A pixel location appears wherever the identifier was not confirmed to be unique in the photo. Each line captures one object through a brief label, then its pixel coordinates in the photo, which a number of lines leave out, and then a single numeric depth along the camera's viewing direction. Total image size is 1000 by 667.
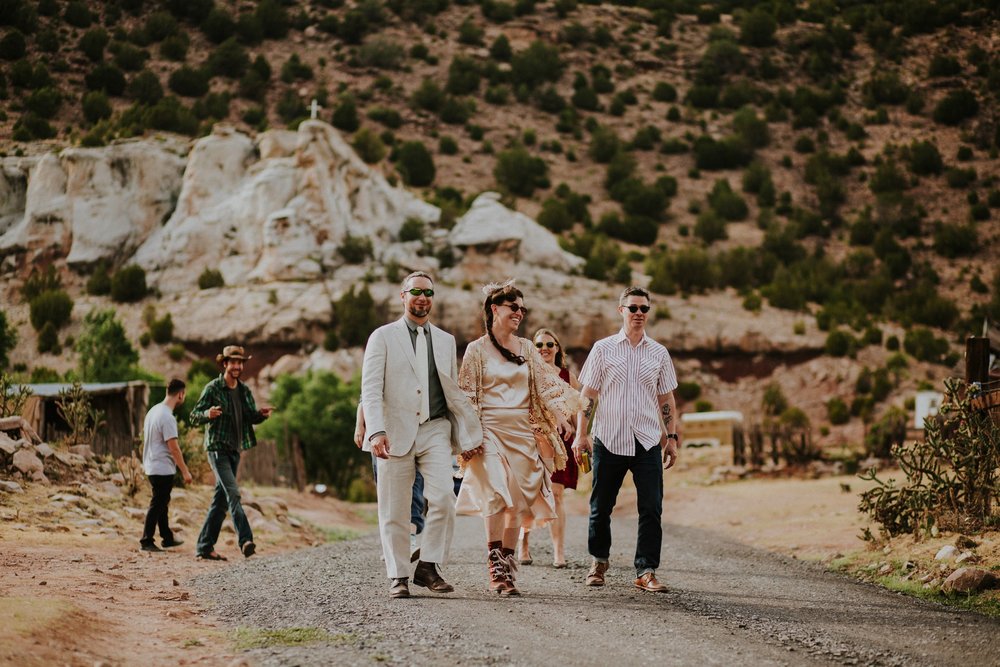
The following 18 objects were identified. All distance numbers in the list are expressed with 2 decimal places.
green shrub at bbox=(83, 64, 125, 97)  72.31
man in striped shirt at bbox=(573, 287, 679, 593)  8.17
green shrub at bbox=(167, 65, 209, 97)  80.56
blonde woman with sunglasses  9.96
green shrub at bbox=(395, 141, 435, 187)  73.25
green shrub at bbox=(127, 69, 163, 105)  75.38
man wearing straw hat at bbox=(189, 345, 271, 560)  11.24
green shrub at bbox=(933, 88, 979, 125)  86.06
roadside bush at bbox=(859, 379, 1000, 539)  9.90
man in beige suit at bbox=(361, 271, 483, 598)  7.58
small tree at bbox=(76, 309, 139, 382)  41.28
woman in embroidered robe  7.86
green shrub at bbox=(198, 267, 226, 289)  53.56
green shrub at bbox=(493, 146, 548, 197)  74.06
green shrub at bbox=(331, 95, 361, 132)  80.94
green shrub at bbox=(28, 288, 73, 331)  51.81
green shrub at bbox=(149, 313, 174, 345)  50.53
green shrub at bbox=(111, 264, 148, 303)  54.03
